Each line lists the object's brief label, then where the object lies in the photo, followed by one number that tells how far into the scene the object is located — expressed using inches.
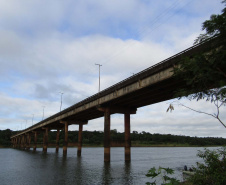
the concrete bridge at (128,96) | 978.1
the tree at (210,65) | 411.5
